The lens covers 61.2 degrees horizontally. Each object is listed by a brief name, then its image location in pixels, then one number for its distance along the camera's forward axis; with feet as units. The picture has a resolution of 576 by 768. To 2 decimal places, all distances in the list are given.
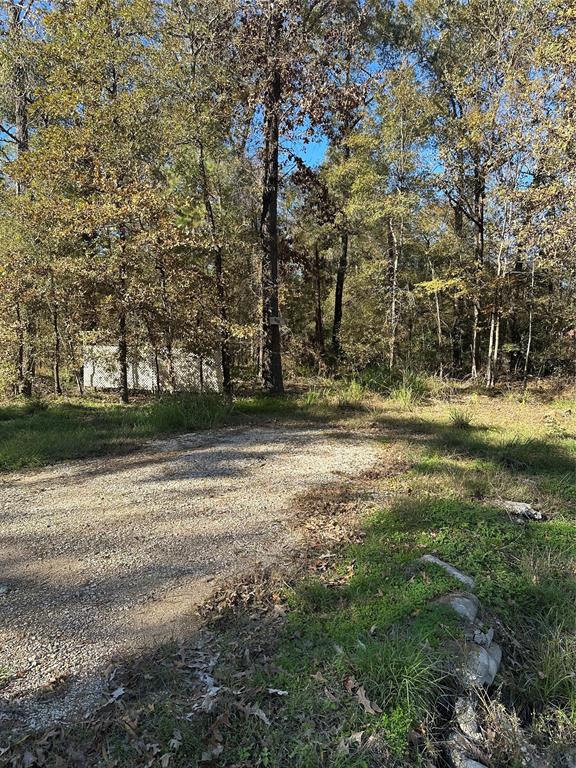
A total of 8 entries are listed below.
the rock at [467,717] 5.64
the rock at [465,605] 7.00
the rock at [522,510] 10.85
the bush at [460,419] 20.08
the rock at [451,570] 7.91
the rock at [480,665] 6.10
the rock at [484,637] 6.63
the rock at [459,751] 5.30
